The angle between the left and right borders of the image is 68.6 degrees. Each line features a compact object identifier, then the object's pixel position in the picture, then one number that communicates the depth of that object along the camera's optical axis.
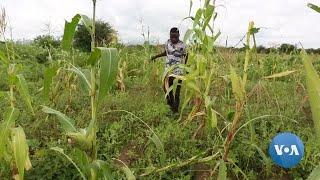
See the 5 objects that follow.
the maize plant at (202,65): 1.77
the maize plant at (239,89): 1.35
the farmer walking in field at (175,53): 2.42
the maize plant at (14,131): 1.13
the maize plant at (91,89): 0.88
